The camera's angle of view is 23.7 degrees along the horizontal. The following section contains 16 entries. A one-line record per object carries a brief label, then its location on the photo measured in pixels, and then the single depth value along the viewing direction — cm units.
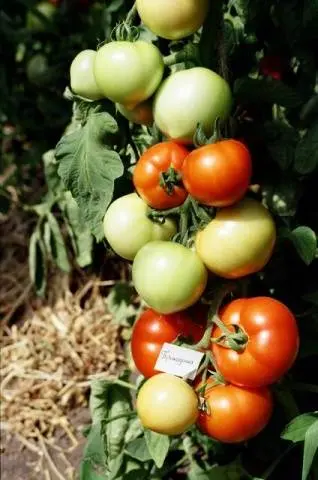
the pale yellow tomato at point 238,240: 123
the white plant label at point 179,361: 127
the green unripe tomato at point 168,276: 122
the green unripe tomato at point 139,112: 133
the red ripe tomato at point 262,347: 121
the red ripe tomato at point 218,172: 118
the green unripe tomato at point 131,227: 130
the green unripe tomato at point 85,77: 135
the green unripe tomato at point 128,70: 123
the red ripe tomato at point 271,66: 161
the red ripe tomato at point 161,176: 126
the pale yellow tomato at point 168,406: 122
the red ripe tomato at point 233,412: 124
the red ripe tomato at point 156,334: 132
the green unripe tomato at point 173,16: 124
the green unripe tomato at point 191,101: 124
